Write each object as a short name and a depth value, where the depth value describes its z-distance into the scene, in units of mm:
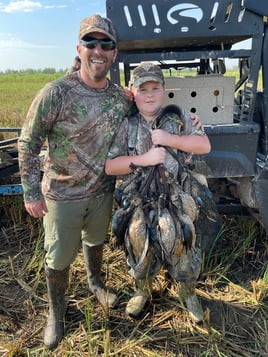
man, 2326
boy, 2322
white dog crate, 2877
